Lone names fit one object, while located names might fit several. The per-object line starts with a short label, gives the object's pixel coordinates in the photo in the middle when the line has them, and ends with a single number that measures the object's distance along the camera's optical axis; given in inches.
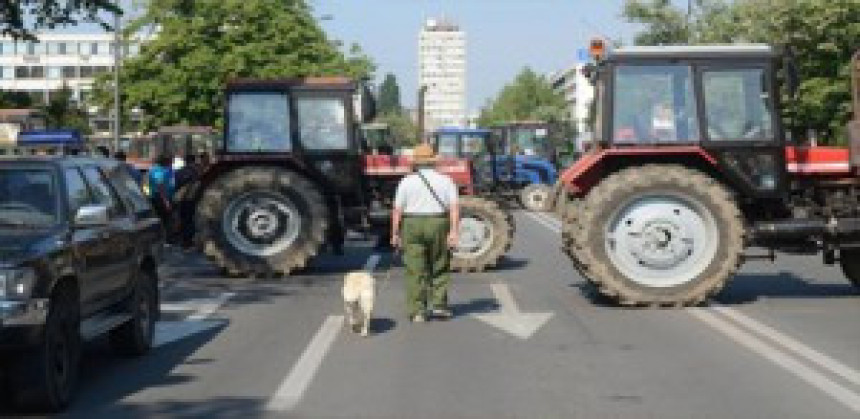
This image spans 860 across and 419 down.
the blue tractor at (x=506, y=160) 1272.1
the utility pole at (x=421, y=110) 956.0
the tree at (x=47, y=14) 793.6
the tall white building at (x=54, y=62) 6333.7
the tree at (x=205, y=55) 2023.9
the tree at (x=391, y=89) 6517.7
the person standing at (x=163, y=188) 794.8
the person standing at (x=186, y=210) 739.4
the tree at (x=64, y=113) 3408.0
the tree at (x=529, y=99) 5277.6
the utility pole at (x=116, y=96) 1825.1
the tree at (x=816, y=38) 1491.1
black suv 319.0
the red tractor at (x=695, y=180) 536.4
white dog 465.1
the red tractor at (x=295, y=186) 695.1
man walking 498.6
